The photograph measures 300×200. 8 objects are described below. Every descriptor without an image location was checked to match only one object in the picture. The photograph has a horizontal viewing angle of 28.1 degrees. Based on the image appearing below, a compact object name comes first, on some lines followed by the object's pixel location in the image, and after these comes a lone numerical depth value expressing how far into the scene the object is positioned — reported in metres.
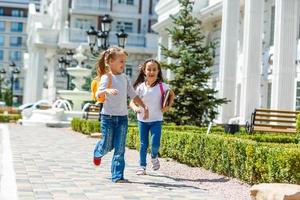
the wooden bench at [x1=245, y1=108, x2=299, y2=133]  15.84
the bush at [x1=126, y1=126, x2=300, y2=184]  7.11
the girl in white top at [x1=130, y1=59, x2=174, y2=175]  8.91
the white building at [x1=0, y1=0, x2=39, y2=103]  110.56
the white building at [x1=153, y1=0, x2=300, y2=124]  19.70
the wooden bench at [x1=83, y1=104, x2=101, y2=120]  26.68
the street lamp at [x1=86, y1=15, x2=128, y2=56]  21.79
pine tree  18.33
